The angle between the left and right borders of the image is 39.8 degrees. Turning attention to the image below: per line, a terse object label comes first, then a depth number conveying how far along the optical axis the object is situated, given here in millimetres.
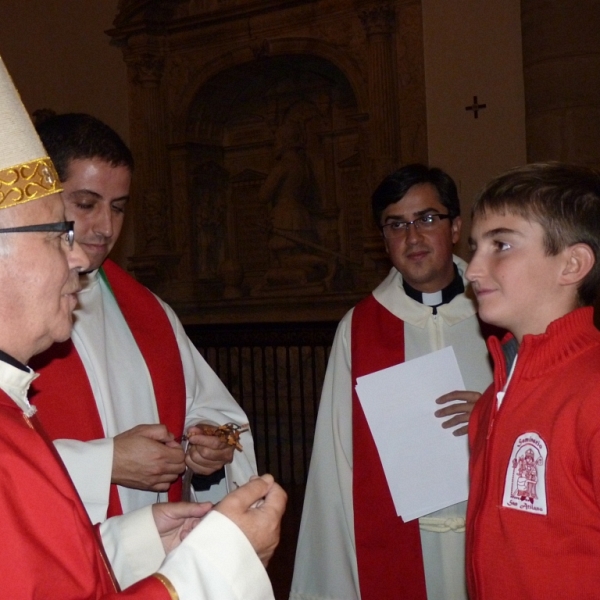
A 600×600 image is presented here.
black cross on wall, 7473
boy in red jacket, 1754
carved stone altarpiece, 9117
